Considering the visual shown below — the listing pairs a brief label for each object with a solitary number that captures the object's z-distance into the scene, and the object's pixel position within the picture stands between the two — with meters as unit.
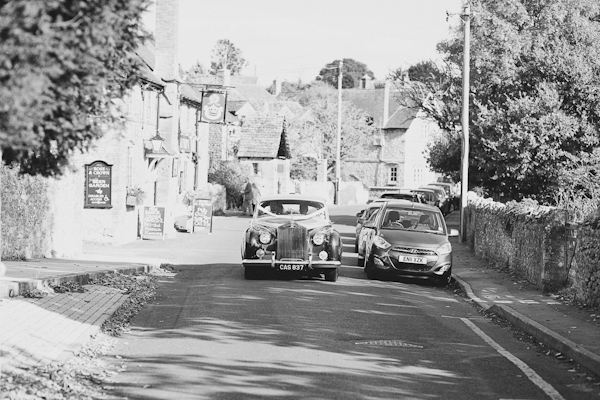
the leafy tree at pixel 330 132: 81.75
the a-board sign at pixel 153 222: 30.81
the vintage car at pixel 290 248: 18.86
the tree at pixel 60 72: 5.73
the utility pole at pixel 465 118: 29.92
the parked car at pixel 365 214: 26.97
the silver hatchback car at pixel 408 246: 20.02
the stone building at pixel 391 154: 83.62
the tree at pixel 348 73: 145.50
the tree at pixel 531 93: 33.44
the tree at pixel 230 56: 144.49
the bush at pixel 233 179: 53.31
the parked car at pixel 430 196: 45.62
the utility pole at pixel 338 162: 65.69
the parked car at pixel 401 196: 32.91
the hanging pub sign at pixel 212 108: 44.50
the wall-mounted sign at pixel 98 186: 27.48
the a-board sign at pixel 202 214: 35.50
